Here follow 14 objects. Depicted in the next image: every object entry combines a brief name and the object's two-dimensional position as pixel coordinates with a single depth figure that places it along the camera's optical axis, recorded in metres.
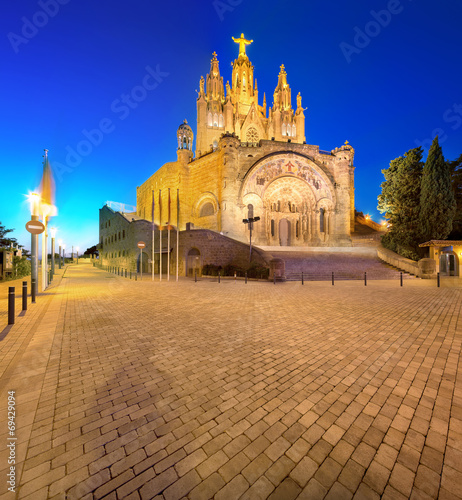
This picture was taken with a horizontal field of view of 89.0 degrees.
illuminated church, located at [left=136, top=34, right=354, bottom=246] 29.59
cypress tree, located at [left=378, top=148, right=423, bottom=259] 23.31
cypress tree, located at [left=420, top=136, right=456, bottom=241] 22.00
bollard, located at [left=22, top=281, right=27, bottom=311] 7.08
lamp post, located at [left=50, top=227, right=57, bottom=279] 21.72
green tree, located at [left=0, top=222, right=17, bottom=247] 29.05
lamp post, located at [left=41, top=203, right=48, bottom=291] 11.82
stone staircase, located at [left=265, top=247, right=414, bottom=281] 17.73
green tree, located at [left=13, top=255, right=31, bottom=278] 17.06
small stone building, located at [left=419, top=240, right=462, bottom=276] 18.78
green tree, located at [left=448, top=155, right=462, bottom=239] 24.89
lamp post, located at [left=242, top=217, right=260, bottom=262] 18.69
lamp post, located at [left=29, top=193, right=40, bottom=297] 9.86
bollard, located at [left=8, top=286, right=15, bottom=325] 5.78
